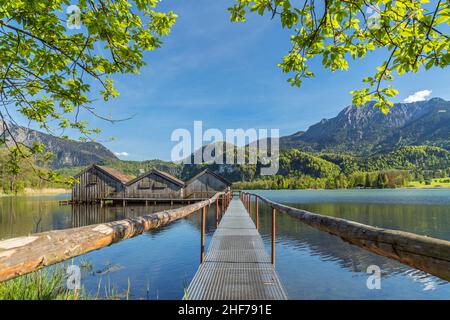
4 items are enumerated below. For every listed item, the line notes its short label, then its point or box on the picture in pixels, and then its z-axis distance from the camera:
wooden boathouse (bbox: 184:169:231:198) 39.41
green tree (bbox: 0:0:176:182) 3.45
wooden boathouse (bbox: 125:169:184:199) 38.22
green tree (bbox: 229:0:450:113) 2.63
